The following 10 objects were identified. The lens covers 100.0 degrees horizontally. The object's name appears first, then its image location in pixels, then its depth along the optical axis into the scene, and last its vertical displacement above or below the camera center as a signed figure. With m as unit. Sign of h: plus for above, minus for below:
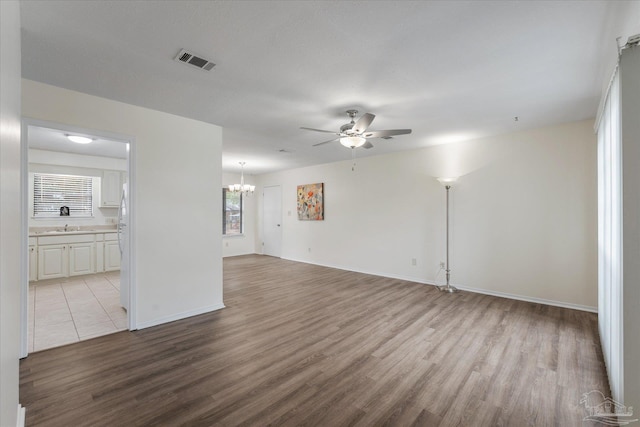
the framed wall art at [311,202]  6.79 +0.32
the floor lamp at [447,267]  4.45 -0.90
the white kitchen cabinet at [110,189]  6.13 +0.56
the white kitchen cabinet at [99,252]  5.70 -0.84
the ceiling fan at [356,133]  3.01 +0.94
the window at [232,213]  8.08 +0.03
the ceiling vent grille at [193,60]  2.08 +1.24
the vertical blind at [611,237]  1.65 -0.16
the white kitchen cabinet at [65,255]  5.06 -0.83
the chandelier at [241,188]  6.70 +0.66
